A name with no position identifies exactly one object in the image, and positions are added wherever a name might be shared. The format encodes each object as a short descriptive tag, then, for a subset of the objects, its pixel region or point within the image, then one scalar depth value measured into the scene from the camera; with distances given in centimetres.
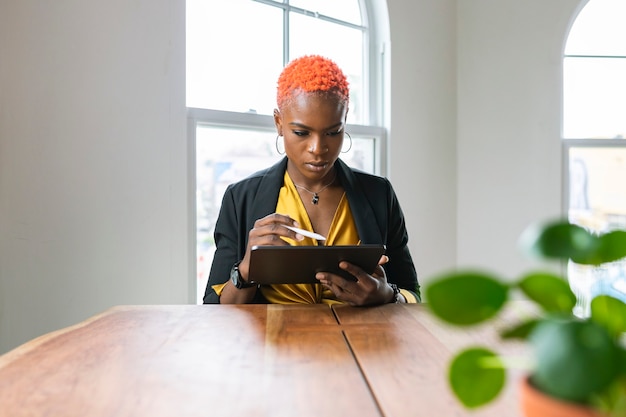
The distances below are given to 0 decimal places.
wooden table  72
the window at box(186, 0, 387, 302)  241
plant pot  38
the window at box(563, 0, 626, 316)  328
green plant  34
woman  160
